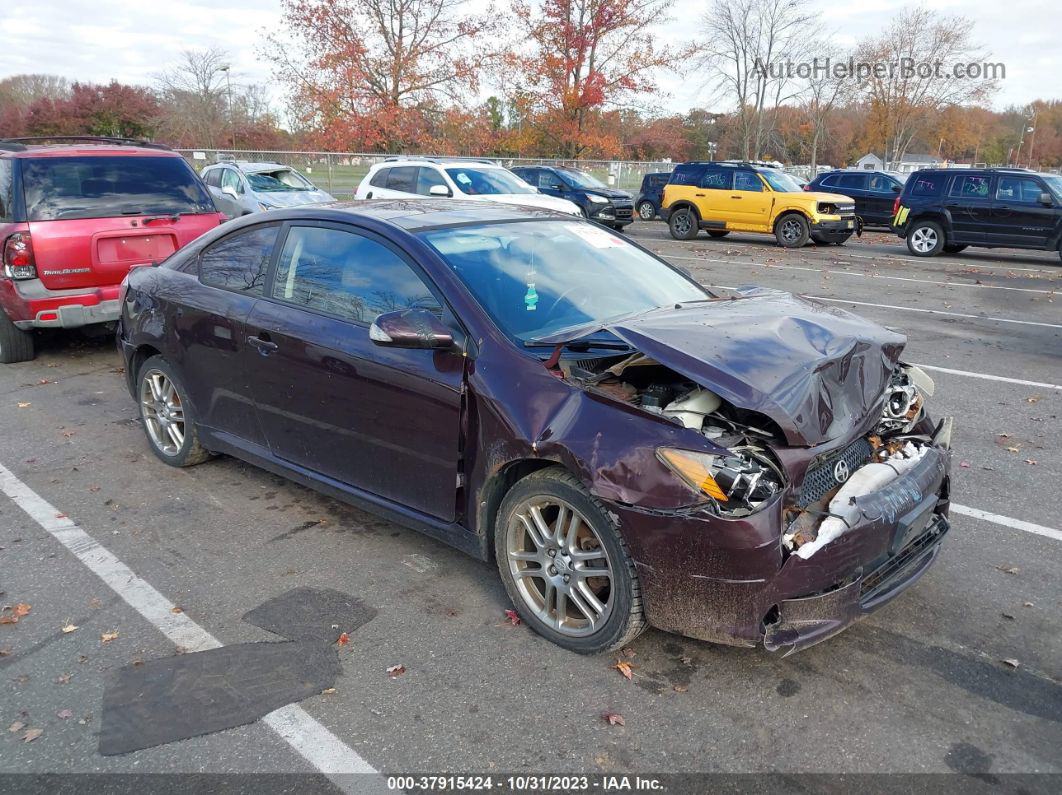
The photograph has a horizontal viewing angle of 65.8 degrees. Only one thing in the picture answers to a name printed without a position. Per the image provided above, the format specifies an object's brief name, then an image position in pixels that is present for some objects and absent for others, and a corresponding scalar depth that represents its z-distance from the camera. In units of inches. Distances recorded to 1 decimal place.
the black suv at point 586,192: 849.5
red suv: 279.6
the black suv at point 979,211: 639.8
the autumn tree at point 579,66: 1286.9
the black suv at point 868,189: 892.0
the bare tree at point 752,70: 1656.0
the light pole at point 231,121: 1505.9
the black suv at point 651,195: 1048.2
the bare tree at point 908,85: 1814.7
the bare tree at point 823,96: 1778.7
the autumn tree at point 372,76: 1138.0
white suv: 596.4
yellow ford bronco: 743.1
